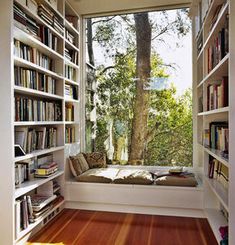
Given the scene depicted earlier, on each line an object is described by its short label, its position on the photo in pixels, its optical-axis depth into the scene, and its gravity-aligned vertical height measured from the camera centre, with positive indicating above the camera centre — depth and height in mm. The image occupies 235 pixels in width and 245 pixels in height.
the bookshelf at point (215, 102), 1849 +189
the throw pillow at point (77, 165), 3373 -557
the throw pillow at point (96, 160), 3736 -542
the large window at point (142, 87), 3719 +516
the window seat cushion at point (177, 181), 3043 -702
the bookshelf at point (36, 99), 2170 +257
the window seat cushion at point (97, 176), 3231 -685
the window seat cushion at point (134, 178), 3156 -698
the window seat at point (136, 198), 3016 -918
